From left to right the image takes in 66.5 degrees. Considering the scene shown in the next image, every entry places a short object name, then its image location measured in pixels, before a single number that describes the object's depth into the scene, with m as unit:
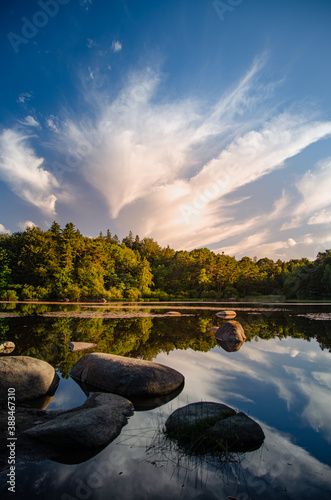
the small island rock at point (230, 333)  10.62
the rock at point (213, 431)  3.29
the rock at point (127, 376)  5.19
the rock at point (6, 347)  8.19
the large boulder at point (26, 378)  5.03
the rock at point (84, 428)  3.27
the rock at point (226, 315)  19.28
